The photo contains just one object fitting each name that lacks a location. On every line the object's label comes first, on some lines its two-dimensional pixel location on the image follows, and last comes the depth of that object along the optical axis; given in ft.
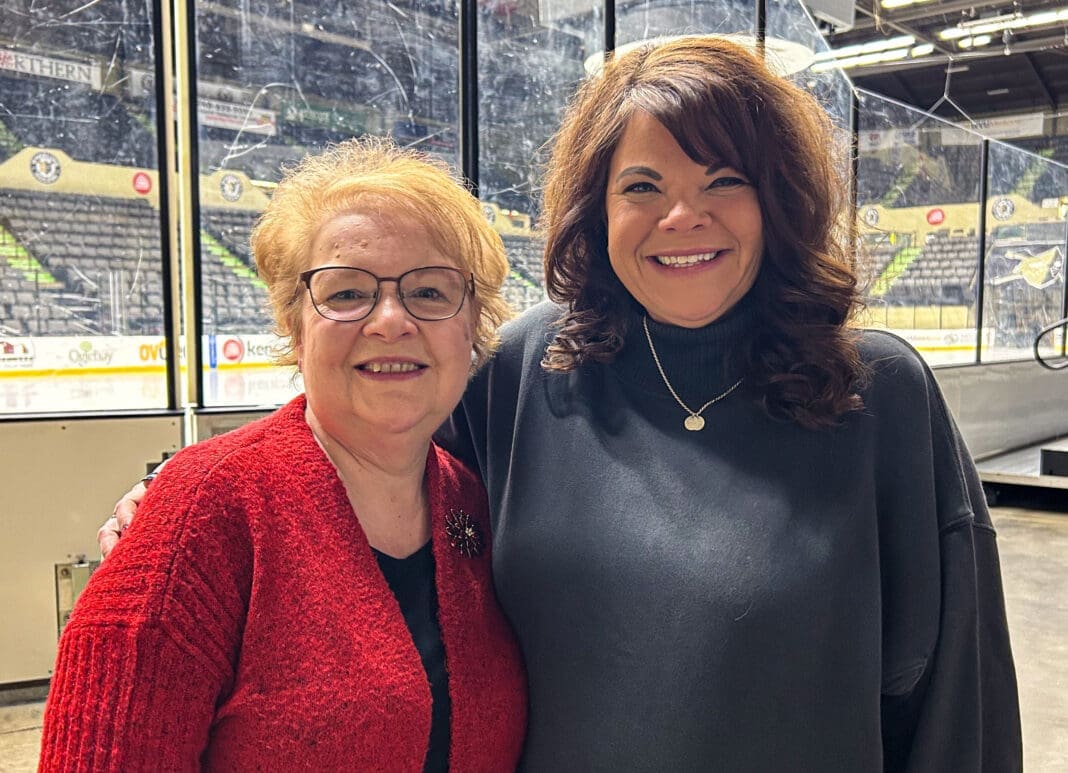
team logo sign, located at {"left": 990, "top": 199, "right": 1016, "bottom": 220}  27.43
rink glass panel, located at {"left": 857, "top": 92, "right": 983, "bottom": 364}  23.00
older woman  3.16
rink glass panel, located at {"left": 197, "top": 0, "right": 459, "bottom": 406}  11.47
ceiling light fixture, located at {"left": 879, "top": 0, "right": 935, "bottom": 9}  30.71
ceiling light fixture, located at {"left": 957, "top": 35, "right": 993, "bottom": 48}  35.17
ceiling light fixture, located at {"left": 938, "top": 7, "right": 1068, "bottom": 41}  31.94
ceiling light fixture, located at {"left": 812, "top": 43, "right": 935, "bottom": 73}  36.32
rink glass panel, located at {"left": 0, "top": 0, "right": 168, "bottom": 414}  10.56
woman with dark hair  3.75
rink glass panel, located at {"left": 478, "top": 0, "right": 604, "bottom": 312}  13.97
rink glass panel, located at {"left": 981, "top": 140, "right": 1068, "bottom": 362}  27.37
